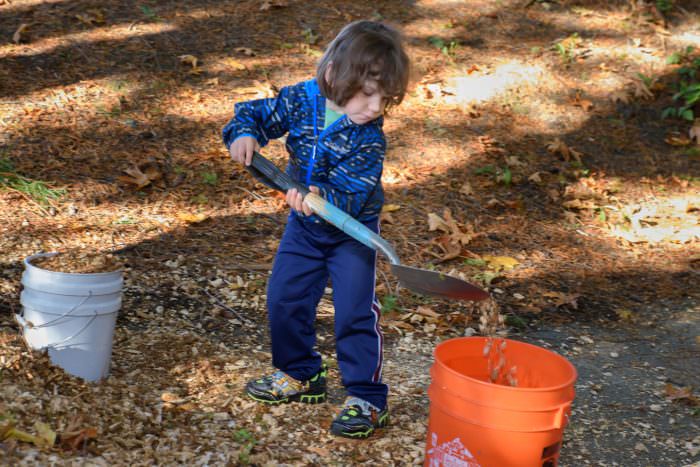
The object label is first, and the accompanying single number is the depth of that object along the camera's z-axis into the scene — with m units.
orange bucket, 2.67
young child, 3.17
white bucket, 3.32
